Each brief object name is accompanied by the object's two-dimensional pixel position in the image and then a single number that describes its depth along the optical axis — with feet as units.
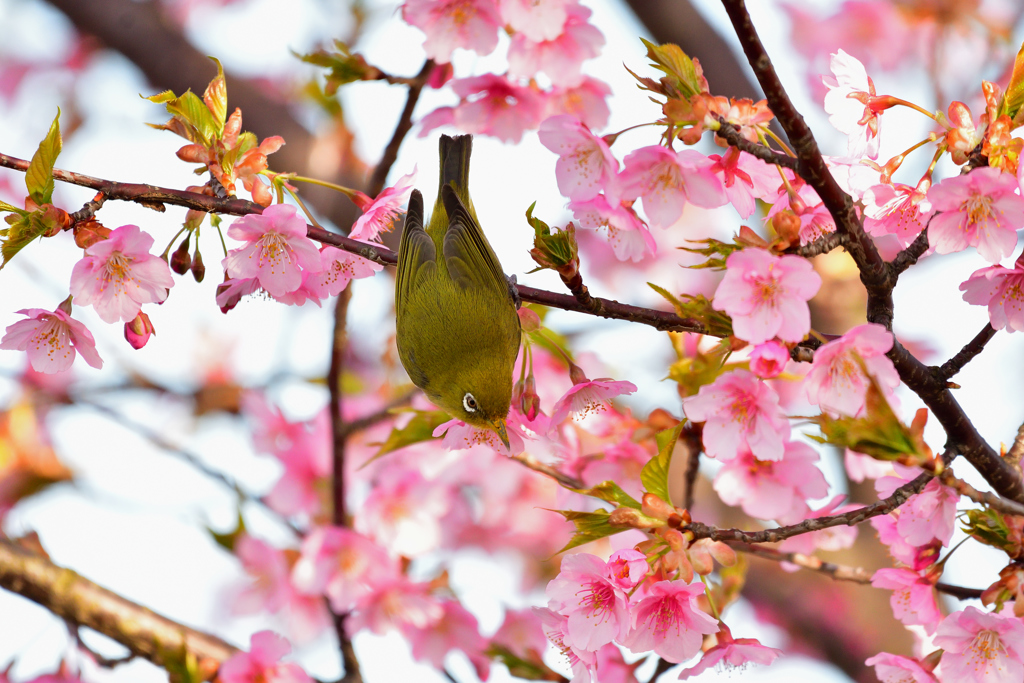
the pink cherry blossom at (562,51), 18.58
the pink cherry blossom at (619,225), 13.79
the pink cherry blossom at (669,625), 12.79
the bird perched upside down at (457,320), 18.98
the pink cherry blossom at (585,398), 15.11
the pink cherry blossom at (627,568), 12.67
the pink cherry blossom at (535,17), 16.99
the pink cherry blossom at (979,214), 11.49
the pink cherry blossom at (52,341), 14.42
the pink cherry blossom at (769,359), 11.36
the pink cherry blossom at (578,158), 12.96
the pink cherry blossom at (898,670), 13.82
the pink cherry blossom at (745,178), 13.39
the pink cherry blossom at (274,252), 13.31
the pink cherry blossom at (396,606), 25.25
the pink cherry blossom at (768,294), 11.14
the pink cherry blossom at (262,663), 20.11
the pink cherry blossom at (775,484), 16.44
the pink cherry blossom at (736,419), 13.79
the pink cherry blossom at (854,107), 13.70
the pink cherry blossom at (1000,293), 12.32
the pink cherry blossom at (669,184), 12.91
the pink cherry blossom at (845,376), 11.29
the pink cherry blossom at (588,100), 20.42
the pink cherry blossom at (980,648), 12.44
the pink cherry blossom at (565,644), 13.16
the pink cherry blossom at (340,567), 24.29
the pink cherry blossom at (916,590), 14.58
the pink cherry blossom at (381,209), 15.10
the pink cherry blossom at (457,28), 17.93
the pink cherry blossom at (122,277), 12.93
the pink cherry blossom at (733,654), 13.32
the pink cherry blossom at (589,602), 12.61
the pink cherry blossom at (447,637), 26.11
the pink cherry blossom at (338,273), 14.79
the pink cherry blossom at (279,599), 26.50
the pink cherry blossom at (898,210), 13.10
